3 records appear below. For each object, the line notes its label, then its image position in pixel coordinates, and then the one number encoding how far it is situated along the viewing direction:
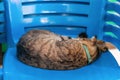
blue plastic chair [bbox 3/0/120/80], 1.35
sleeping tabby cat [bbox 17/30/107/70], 1.02
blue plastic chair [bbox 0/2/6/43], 1.44
